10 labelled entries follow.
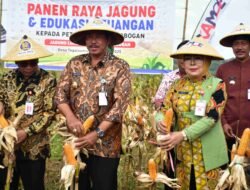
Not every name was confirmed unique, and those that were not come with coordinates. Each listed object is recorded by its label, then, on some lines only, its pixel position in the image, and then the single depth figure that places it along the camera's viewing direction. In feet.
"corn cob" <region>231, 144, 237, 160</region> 10.93
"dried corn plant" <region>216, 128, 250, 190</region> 10.68
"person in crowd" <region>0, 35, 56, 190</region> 12.14
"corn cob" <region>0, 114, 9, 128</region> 11.53
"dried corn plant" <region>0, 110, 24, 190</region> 11.47
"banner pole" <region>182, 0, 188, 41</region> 21.90
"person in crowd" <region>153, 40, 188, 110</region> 14.05
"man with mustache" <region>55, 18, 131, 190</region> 11.70
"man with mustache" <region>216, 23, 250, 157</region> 13.01
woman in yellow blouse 10.98
